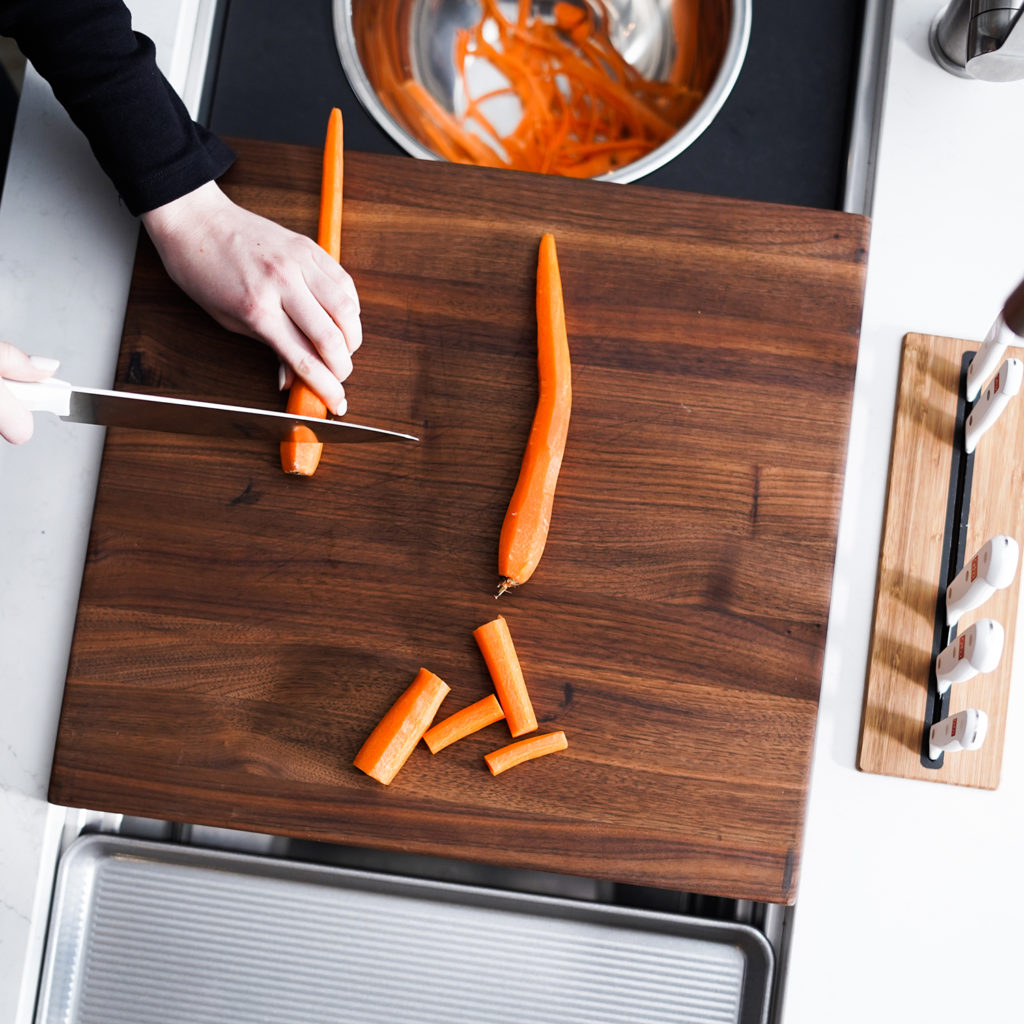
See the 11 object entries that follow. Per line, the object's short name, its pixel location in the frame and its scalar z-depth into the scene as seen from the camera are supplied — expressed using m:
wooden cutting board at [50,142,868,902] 0.97
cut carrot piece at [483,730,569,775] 0.96
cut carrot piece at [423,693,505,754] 0.97
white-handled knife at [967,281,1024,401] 0.89
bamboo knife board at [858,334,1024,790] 1.01
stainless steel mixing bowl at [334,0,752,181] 1.18
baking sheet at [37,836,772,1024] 1.03
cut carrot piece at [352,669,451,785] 0.96
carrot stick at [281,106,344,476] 0.99
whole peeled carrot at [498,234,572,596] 0.97
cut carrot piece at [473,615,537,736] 0.97
